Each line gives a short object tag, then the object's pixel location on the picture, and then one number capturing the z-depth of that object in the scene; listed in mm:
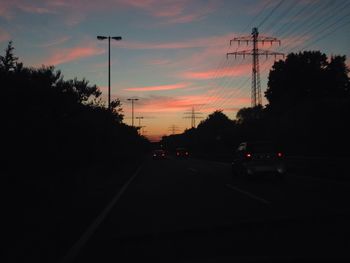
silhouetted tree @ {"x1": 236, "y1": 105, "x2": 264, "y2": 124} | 166650
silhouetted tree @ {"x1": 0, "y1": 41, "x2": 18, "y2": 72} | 19336
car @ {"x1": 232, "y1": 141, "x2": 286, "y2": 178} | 24719
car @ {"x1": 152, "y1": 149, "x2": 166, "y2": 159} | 84438
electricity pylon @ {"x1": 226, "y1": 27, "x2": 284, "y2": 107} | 44188
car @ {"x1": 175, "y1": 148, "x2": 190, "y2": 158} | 92612
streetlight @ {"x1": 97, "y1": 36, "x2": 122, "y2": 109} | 45825
